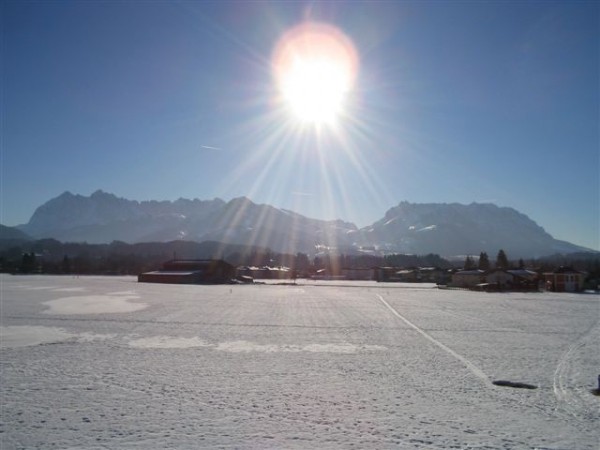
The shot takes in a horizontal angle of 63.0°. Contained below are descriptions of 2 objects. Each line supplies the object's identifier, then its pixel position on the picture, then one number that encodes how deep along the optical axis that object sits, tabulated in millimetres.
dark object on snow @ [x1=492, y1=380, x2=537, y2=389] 12165
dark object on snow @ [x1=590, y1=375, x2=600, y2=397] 11497
